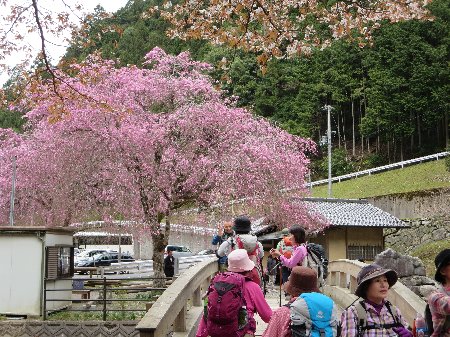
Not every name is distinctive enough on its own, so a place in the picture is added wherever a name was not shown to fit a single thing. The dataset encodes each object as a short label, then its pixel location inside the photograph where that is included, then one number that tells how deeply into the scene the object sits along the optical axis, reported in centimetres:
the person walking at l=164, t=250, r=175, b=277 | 1828
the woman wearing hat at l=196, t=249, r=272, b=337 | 490
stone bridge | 484
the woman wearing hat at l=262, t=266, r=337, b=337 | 390
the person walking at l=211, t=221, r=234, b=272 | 768
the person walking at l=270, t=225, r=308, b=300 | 629
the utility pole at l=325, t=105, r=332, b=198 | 3495
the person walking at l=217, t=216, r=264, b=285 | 638
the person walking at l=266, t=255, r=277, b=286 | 1726
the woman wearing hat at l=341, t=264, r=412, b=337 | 372
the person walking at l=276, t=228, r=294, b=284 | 736
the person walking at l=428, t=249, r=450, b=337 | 361
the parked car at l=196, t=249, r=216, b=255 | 3094
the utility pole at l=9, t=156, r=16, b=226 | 2266
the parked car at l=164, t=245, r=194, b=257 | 3359
